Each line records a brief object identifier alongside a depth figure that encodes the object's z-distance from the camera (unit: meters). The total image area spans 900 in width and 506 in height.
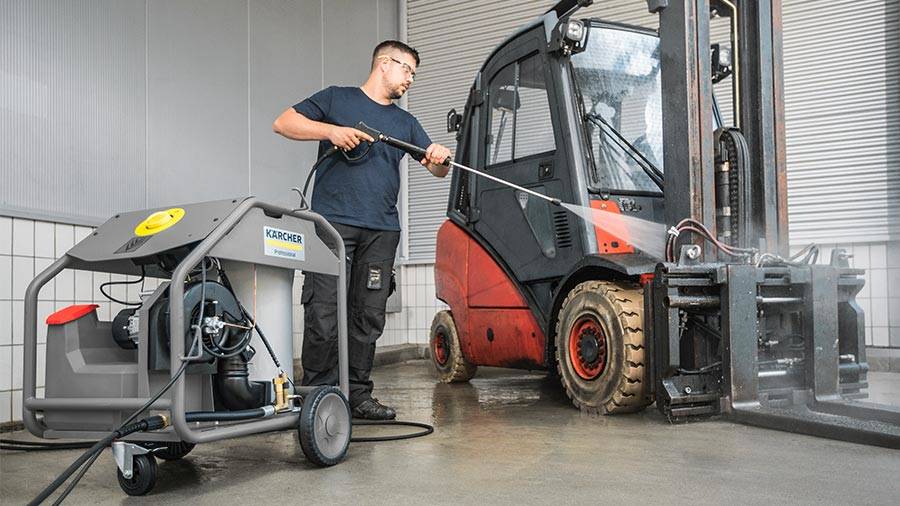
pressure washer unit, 2.30
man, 3.66
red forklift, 3.44
